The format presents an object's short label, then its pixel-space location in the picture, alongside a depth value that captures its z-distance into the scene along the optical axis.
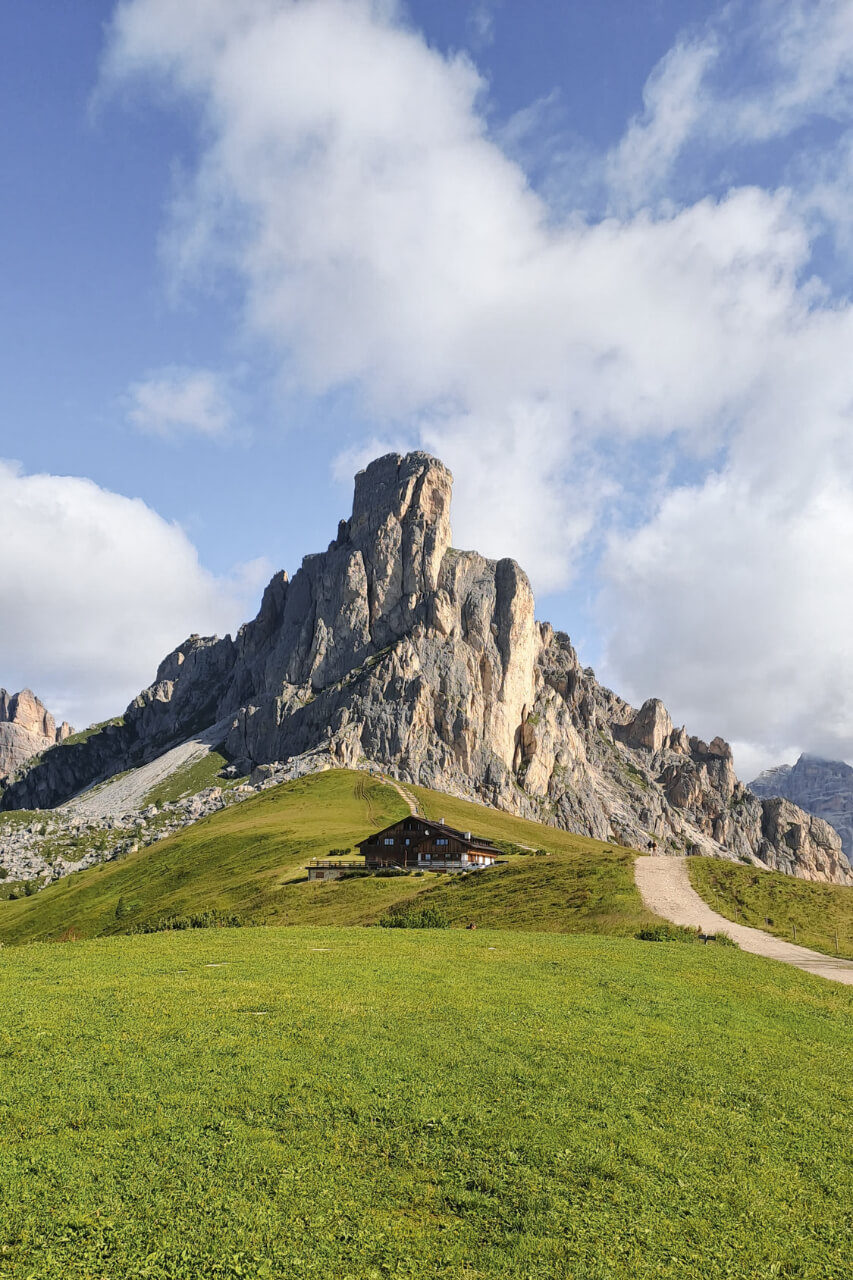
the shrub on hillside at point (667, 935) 38.94
